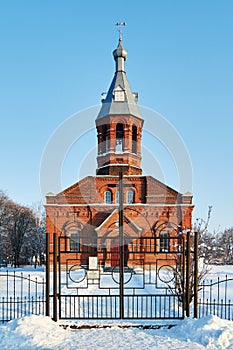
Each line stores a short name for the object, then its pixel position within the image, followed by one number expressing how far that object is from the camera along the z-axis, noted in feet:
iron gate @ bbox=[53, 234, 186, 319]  30.51
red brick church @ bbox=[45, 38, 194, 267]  83.76
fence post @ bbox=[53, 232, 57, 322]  24.86
